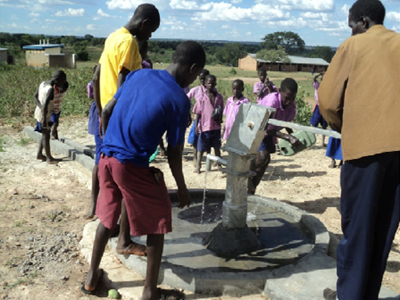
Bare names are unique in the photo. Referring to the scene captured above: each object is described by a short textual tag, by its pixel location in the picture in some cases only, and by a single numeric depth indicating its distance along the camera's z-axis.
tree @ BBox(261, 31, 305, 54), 101.25
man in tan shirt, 1.96
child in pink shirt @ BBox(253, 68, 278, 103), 7.15
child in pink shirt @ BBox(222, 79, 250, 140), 5.60
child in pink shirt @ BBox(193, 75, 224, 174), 5.68
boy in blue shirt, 2.18
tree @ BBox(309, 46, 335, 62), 86.98
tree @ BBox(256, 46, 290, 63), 53.53
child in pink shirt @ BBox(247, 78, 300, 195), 4.08
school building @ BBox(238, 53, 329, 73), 55.06
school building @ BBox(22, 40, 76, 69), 31.27
